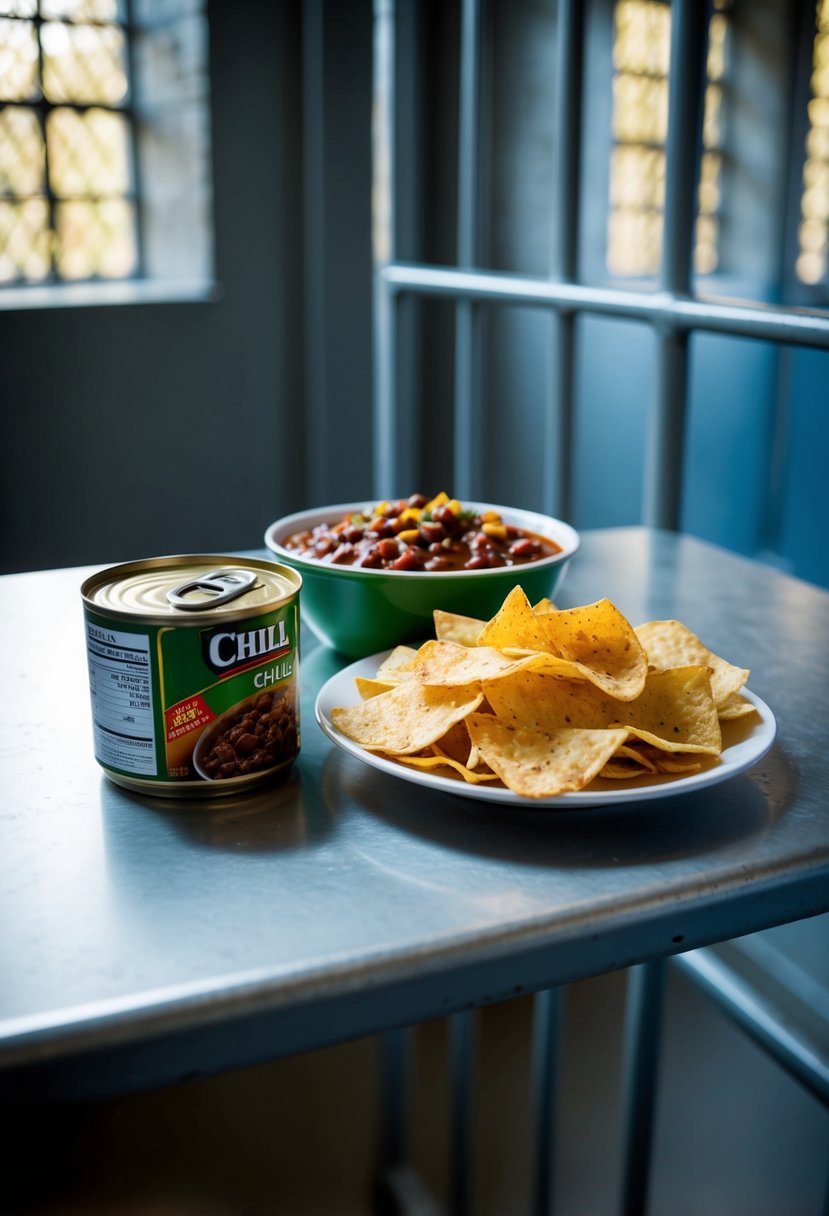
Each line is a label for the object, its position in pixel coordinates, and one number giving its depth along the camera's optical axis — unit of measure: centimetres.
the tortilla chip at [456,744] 67
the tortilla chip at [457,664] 67
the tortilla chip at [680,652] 73
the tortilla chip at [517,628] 71
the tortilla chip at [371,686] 75
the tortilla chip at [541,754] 61
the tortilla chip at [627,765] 63
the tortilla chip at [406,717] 65
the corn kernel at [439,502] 100
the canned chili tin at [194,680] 63
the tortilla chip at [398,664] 77
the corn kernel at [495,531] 97
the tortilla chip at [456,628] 80
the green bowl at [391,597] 87
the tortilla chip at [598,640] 70
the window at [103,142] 348
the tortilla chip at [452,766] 63
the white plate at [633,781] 61
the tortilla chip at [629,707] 65
